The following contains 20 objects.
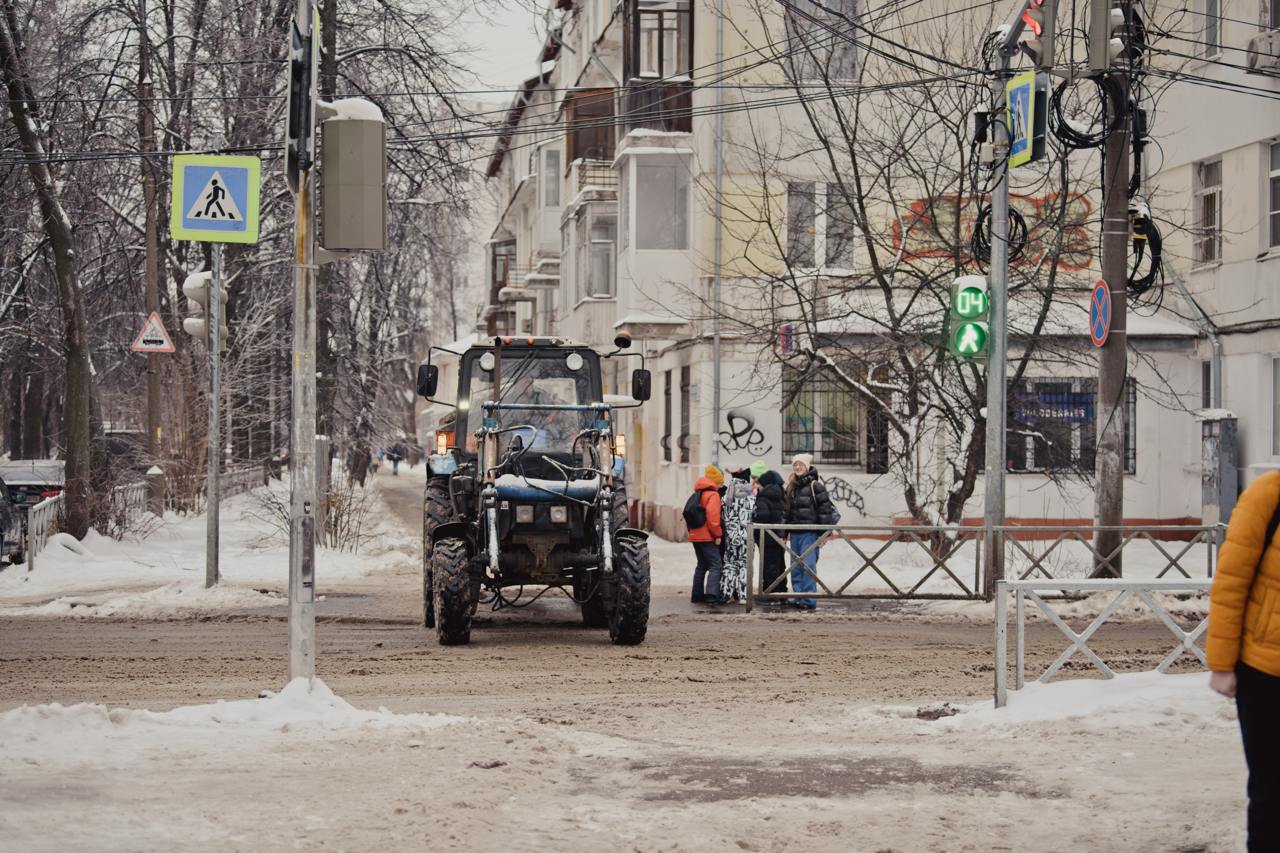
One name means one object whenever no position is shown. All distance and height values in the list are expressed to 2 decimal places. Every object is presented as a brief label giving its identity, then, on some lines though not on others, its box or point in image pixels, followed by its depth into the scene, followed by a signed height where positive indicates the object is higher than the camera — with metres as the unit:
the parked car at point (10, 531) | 22.05 -1.23
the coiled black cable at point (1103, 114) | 18.42 +3.91
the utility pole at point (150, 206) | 27.95 +4.40
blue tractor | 14.60 -0.47
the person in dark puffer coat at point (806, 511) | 18.83 -0.79
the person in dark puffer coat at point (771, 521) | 18.86 -0.92
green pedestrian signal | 18.52 +1.50
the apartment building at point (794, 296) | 26.34 +2.63
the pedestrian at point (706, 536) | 19.50 -1.12
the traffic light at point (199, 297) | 18.94 +1.76
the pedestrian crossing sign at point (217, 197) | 17.03 +2.65
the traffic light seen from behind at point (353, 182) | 9.69 +1.60
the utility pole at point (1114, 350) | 18.42 +1.11
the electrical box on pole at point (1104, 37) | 17.50 +4.50
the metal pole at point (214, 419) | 18.36 +0.29
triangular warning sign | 21.61 +1.43
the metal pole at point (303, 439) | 9.84 +0.03
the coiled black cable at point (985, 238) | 19.93 +2.65
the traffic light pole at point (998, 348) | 18.69 +1.14
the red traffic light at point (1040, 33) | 17.72 +4.61
